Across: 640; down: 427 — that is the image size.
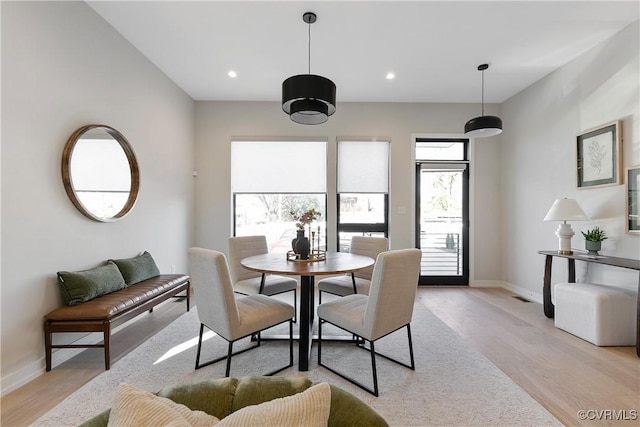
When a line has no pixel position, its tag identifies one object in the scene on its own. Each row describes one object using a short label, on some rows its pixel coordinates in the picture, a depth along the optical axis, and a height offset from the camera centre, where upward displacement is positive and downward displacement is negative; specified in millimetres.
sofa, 750 -530
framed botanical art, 2857 +634
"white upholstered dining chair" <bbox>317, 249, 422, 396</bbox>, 1812 -646
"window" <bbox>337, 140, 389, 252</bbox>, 4609 +407
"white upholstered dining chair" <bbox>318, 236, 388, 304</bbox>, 2744 -694
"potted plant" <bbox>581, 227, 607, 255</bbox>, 2898 -271
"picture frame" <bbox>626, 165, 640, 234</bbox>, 2664 +144
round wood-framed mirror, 2346 +386
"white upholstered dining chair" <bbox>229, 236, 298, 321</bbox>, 2811 -700
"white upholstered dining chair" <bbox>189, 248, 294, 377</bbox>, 1842 -699
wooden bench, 2068 -776
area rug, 1678 -1206
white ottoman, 2525 -938
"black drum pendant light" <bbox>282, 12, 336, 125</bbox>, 2102 +911
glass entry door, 4707 -157
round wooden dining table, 2049 -419
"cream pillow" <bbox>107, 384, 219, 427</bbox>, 603 -441
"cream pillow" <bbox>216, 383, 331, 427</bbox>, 603 -447
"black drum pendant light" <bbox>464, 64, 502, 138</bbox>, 3336 +1069
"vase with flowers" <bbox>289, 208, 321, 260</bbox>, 2510 -232
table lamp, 3007 -28
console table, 2376 -537
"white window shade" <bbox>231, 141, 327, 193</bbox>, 4578 +779
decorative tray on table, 2477 -395
